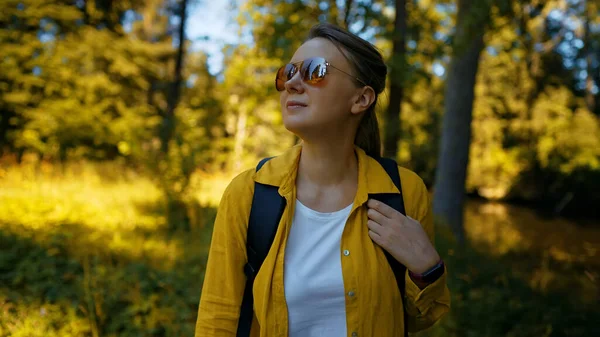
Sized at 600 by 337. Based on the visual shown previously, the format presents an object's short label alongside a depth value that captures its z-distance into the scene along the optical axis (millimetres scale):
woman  1421
